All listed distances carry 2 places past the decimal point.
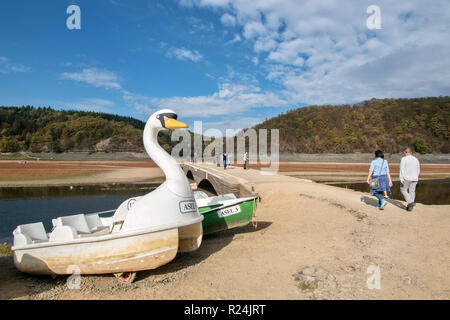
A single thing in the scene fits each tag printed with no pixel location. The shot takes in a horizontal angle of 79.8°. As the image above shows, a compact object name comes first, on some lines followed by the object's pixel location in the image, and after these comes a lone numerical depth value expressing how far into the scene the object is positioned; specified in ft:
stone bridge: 43.78
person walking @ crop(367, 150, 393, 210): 28.99
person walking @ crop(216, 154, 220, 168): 104.06
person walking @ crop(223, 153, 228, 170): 88.22
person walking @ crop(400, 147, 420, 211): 28.55
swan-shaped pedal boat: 16.22
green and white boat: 25.58
